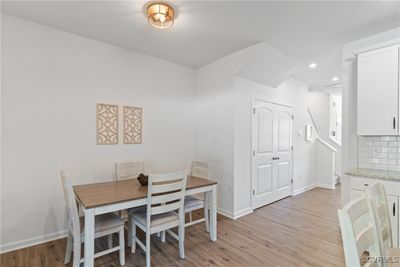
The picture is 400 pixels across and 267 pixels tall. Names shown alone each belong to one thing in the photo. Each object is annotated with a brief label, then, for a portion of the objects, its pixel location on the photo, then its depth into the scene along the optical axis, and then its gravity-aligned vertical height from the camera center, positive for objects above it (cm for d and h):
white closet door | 372 -38
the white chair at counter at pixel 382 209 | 111 -47
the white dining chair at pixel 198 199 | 257 -90
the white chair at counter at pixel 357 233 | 80 -47
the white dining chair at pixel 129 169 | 280 -53
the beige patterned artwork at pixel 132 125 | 317 +14
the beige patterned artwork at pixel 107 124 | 292 +14
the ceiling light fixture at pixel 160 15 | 205 +127
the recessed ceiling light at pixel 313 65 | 372 +133
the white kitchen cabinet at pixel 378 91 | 232 +53
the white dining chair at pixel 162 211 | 197 -80
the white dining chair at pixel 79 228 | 179 -93
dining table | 172 -64
